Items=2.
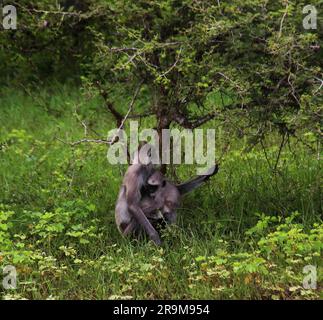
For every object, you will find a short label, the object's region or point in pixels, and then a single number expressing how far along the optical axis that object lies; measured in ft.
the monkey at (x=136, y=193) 42.01
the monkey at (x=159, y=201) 42.91
